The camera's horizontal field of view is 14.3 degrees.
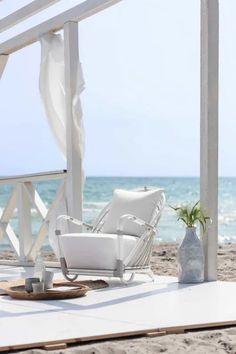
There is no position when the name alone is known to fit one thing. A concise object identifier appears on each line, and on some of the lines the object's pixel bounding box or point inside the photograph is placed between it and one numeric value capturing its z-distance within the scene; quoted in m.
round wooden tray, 6.63
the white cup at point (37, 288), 6.74
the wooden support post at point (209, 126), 8.08
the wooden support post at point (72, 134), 9.69
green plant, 7.99
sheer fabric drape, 10.12
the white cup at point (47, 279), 6.83
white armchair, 7.89
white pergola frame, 8.09
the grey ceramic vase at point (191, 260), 7.92
